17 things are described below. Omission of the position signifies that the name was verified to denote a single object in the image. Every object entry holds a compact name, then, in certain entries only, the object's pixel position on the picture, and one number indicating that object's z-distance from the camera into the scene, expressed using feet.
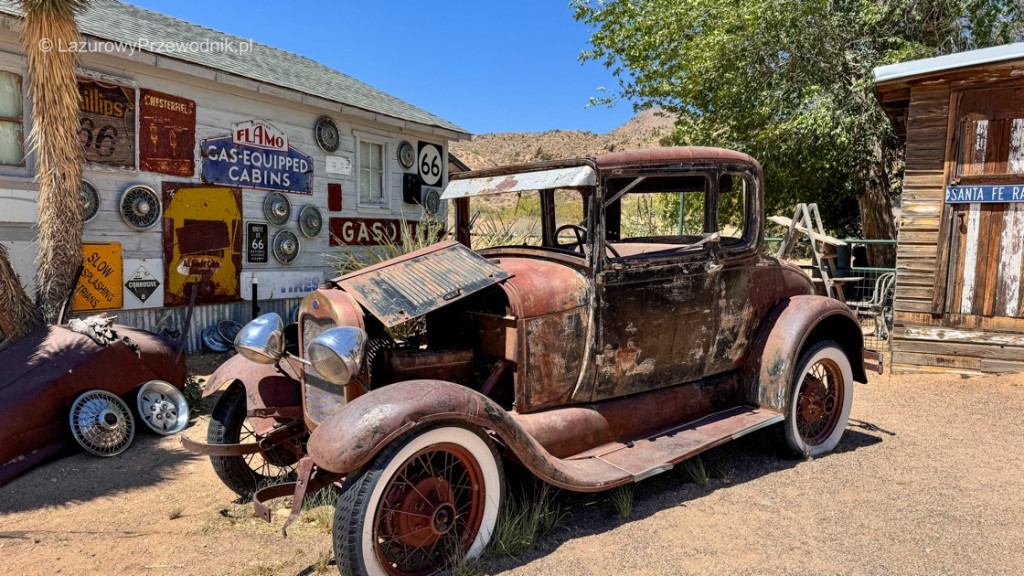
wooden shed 22.03
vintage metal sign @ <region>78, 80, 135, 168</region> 23.28
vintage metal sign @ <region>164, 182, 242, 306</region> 26.22
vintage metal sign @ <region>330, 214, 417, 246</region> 33.21
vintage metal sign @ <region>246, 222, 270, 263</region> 29.09
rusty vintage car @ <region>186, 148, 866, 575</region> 9.50
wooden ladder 30.22
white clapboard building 23.40
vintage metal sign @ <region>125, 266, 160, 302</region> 25.03
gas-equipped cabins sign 27.63
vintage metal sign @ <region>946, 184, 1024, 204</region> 21.94
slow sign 23.53
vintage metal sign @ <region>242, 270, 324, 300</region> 29.58
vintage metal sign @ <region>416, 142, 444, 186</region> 37.68
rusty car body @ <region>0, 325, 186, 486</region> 14.47
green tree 36.29
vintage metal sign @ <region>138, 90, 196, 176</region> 25.05
